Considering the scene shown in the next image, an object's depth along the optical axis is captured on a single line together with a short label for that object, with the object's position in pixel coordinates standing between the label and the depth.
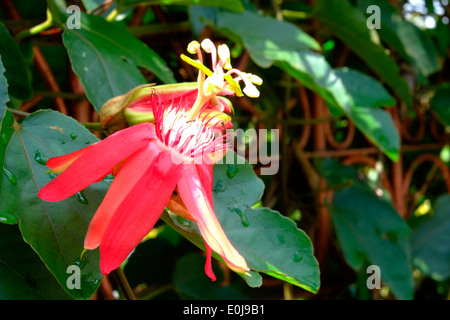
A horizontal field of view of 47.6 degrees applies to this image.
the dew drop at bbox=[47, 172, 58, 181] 0.41
